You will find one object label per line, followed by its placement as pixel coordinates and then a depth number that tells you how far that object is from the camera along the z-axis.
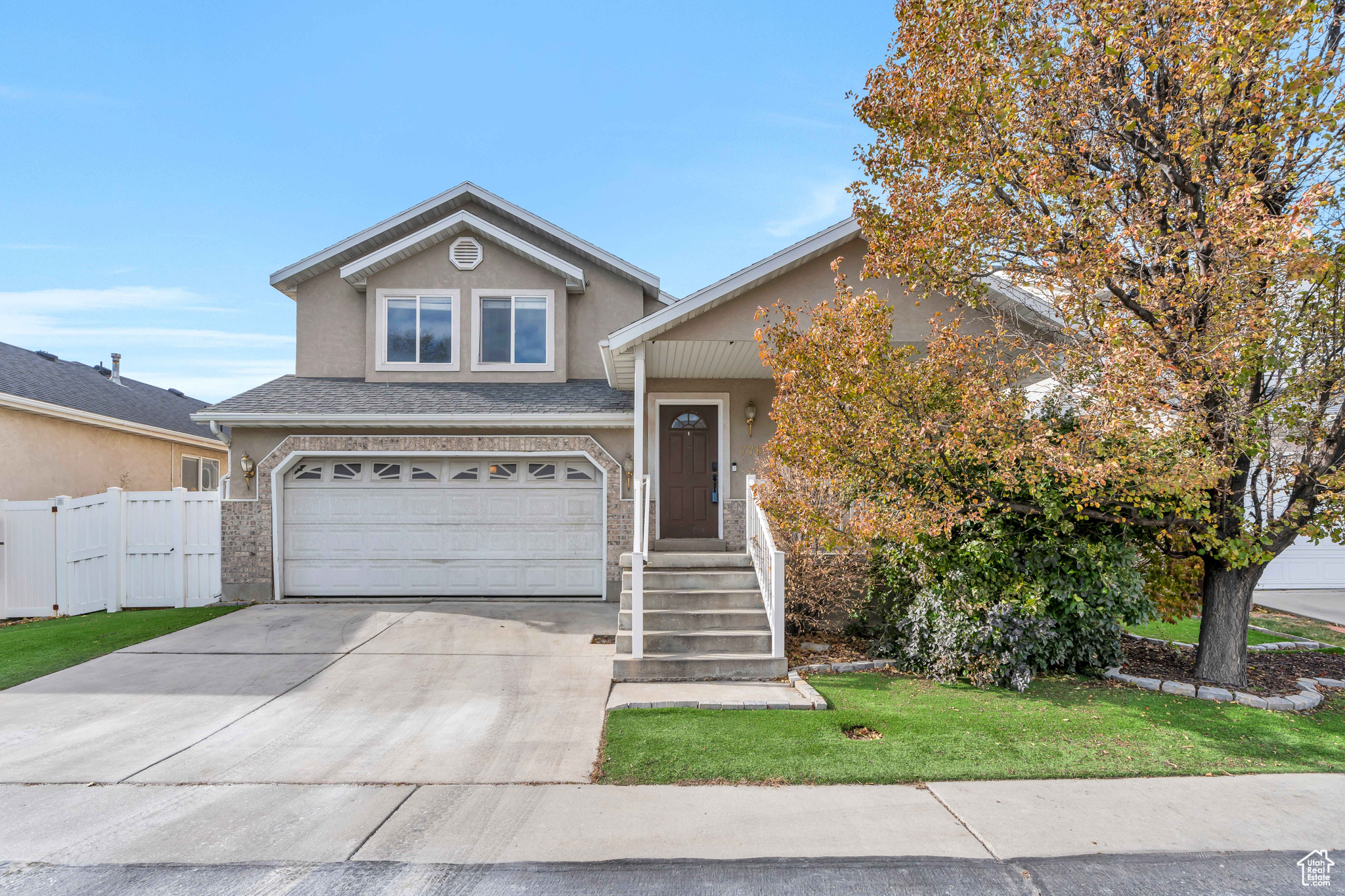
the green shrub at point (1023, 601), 6.10
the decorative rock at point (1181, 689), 5.90
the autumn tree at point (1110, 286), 5.06
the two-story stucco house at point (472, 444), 10.21
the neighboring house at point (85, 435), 12.15
